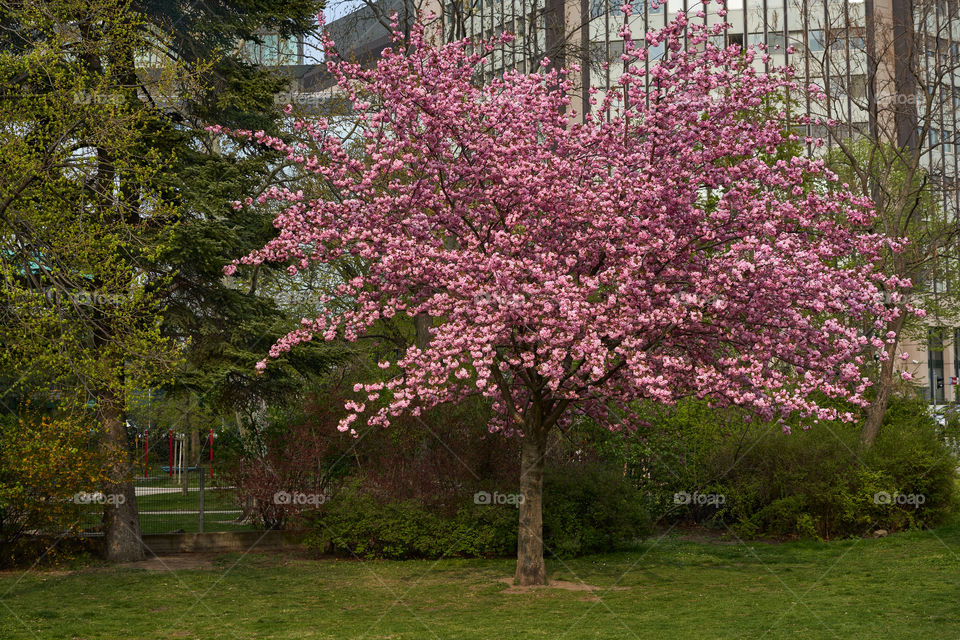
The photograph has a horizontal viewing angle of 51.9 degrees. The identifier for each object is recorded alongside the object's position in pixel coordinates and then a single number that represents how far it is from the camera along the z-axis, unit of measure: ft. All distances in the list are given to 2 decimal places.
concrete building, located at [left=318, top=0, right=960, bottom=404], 72.79
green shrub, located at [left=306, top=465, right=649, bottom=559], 57.06
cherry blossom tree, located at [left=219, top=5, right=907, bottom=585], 39.40
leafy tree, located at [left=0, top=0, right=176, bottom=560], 44.11
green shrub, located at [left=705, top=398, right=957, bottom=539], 62.69
